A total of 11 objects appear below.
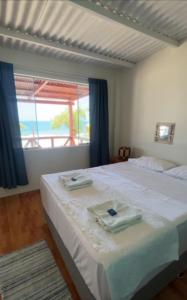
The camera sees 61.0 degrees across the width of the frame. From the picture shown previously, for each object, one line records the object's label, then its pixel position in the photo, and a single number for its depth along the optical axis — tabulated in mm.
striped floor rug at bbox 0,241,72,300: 1355
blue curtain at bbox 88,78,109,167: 3725
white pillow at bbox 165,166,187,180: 2312
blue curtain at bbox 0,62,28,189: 2812
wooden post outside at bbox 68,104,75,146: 4207
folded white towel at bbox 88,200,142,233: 1179
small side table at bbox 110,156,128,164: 3757
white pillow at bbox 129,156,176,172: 2693
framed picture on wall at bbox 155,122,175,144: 2929
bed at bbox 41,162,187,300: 958
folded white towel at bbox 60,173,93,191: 1905
